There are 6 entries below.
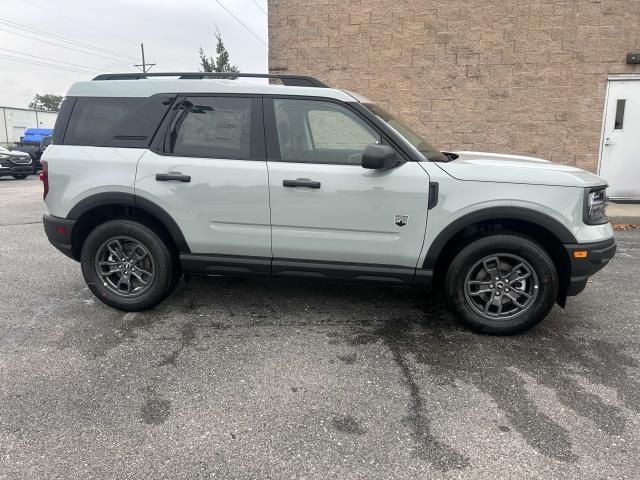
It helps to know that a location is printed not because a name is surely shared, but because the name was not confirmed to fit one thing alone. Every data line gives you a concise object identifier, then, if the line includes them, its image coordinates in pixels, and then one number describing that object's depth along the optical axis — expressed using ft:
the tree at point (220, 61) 117.28
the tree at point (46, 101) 282.36
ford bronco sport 11.68
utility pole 149.42
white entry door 29.53
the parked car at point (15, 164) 52.54
